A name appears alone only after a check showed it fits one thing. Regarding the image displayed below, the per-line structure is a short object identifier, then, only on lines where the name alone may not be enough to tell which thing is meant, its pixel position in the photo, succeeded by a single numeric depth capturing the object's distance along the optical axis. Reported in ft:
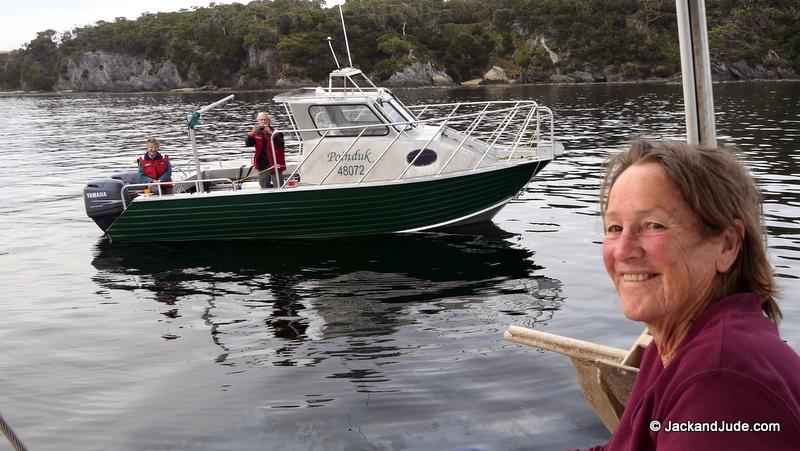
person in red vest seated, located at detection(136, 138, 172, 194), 48.47
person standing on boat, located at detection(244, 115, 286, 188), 47.06
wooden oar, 12.17
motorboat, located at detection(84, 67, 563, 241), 45.85
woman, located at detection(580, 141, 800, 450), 5.63
